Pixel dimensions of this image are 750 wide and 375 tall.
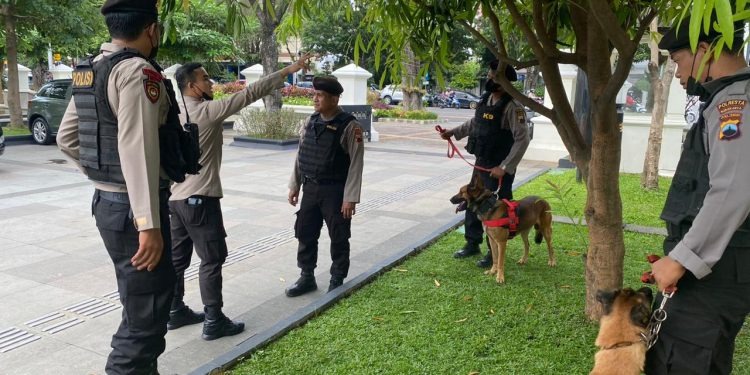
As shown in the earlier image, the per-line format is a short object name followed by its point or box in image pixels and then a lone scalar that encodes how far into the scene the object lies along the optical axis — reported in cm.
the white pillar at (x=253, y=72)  1811
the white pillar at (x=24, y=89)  2147
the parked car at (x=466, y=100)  4353
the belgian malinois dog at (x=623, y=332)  216
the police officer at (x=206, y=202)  378
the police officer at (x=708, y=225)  184
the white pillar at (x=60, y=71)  2056
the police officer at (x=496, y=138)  514
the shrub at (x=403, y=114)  2555
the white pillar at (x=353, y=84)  1625
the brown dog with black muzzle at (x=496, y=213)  484
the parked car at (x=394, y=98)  3814
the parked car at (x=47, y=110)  1419
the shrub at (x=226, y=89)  2335
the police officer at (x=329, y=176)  446
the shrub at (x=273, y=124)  1538
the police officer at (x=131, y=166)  237
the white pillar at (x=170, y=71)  1593
